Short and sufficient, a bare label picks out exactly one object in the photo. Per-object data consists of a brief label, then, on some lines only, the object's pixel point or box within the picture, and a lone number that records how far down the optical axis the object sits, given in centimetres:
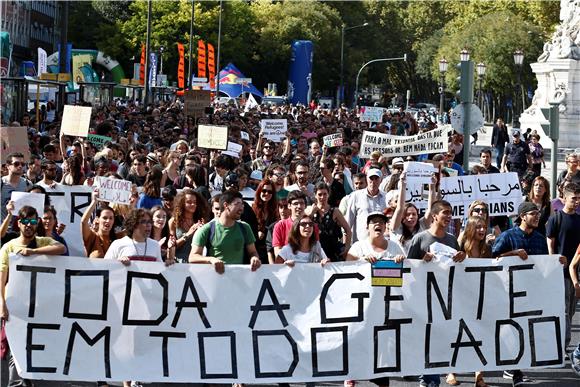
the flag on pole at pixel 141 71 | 7619
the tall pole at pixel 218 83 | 6750
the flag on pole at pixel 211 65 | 6669
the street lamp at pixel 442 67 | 5554
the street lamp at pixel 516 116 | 7188
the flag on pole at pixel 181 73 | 6154
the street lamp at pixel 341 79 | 9263
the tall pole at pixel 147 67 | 4278
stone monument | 4684
